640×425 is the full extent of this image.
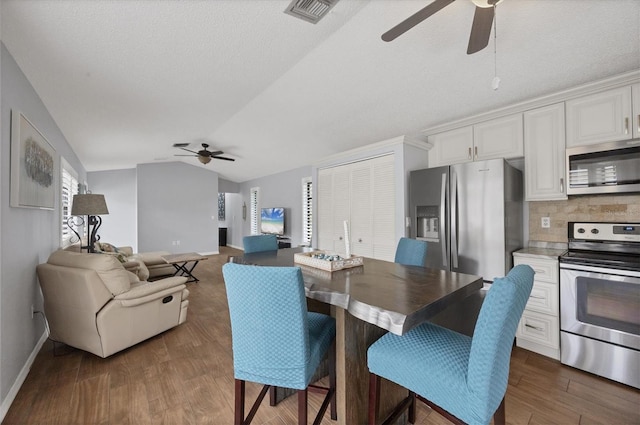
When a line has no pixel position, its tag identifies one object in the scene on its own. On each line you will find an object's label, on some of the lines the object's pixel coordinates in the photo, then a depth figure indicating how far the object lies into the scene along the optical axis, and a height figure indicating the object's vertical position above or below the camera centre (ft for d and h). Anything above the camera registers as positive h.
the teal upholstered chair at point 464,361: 3.09 -1.98
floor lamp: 10.50 +0.40
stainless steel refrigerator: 8.10 +0.00
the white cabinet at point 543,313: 7.35 -2.78
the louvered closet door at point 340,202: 13.10 +0.65
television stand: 21.80 -2.21
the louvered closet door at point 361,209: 12.05 +0.29
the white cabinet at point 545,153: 7.97 +1.90
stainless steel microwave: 6.83 +1.27
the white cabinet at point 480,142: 8.89 +2.66
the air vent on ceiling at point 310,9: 5.81 +4.66
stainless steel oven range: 6.17 -2.24
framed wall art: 6.15 +1.33
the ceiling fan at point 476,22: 4.38 +3.37
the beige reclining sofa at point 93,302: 7.13 -2.42
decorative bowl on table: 5.64 -1.02
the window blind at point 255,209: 26.99 +0.63
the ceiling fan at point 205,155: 17.88 +4.12
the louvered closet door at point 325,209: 13.99 +0.34
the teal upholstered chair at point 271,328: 3.76 -1.66
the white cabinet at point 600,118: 6.97 +2.66
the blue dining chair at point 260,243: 8.75 -0.95
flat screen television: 22.29 -0.48
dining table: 3.49 -1.23
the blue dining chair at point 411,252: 7.07 -1.01
